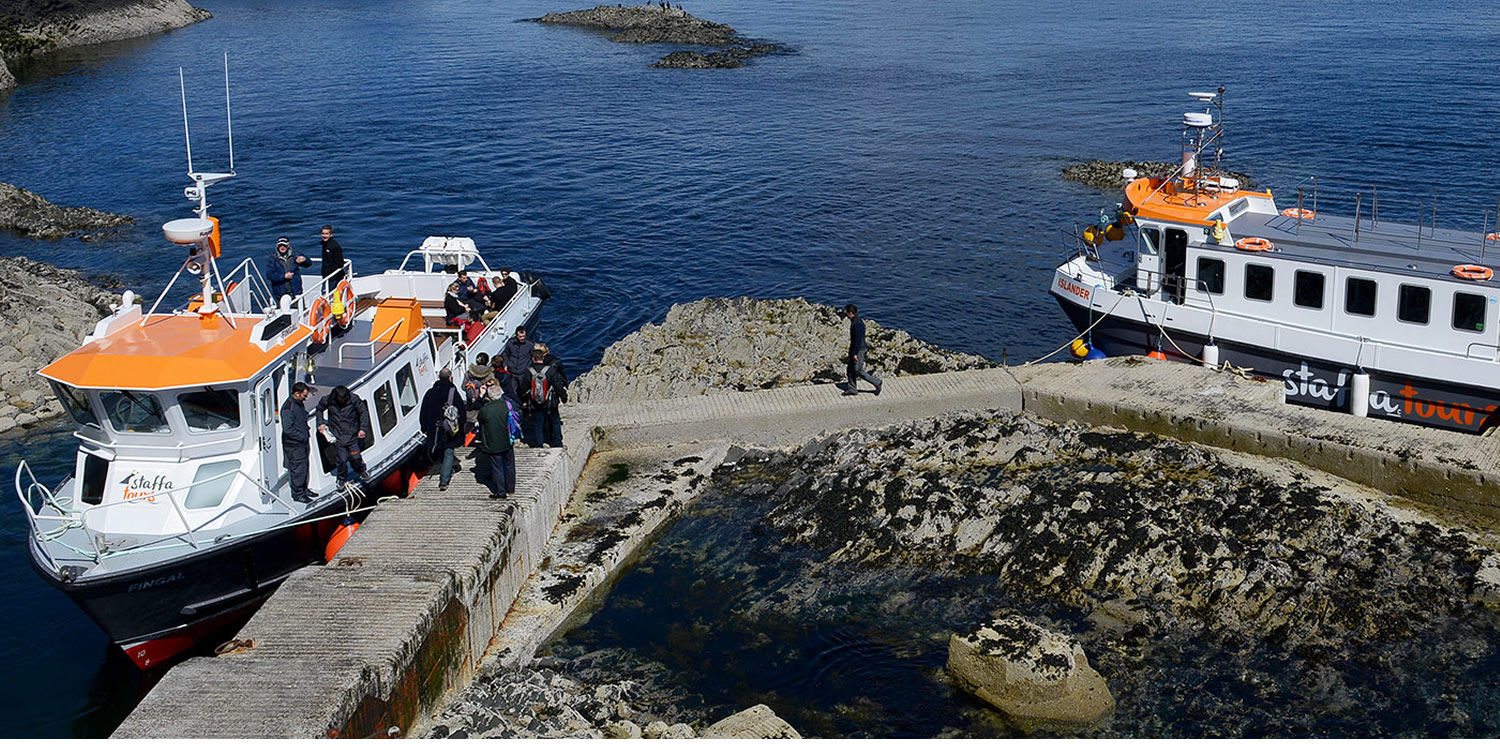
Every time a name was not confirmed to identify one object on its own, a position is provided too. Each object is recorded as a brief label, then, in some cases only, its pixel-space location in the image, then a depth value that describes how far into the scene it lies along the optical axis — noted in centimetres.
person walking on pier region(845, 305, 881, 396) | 1858
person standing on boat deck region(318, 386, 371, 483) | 1504
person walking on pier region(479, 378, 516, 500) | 1445
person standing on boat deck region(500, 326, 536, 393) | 1754
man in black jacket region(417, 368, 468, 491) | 1532
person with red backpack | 1650
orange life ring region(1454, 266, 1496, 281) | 1812
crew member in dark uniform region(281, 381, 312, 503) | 1447
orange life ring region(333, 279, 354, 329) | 1761
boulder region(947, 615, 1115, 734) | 1218
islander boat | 1847
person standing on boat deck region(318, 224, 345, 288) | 2030
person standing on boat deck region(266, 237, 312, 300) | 1962
